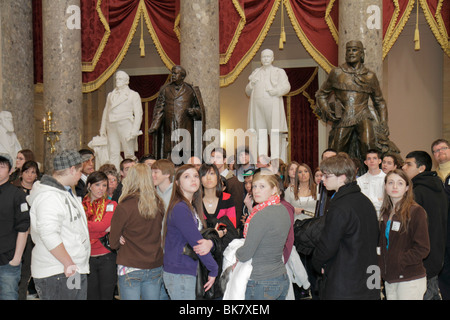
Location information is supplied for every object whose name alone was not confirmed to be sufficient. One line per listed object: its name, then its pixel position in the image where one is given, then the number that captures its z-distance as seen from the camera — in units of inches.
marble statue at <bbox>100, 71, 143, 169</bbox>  371.9
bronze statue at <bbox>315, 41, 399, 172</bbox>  309.6
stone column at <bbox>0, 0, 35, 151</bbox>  429.7
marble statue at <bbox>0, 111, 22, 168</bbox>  372.5
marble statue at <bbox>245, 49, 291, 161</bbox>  350.9
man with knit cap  134.6
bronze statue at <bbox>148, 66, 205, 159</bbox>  334.3
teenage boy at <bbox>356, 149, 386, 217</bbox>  235.0
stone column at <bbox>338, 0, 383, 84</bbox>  380.2
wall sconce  402.0
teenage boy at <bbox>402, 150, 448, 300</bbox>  169.3
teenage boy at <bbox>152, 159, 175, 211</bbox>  175.2
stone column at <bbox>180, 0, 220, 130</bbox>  392.5
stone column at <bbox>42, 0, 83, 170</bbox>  412.2
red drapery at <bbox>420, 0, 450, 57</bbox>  411.2
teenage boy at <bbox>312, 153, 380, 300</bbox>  132.8
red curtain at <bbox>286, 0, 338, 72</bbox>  423.8
